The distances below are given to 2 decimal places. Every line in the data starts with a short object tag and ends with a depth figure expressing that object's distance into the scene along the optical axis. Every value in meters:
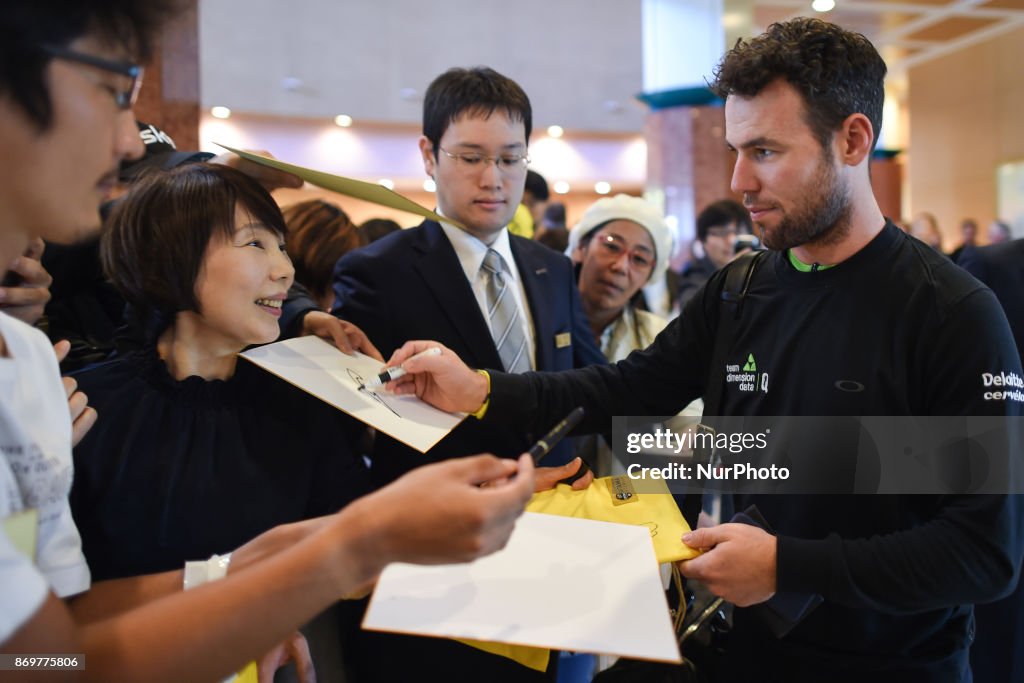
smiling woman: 1.49
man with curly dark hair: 1.22
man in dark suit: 2.01
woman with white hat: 2.92
